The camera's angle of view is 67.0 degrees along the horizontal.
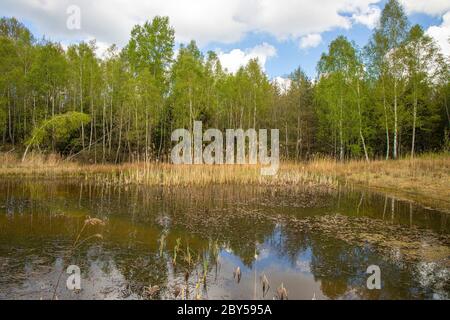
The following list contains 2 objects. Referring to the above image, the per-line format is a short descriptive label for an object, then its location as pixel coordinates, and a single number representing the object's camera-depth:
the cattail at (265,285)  4.41
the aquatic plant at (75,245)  5.38
